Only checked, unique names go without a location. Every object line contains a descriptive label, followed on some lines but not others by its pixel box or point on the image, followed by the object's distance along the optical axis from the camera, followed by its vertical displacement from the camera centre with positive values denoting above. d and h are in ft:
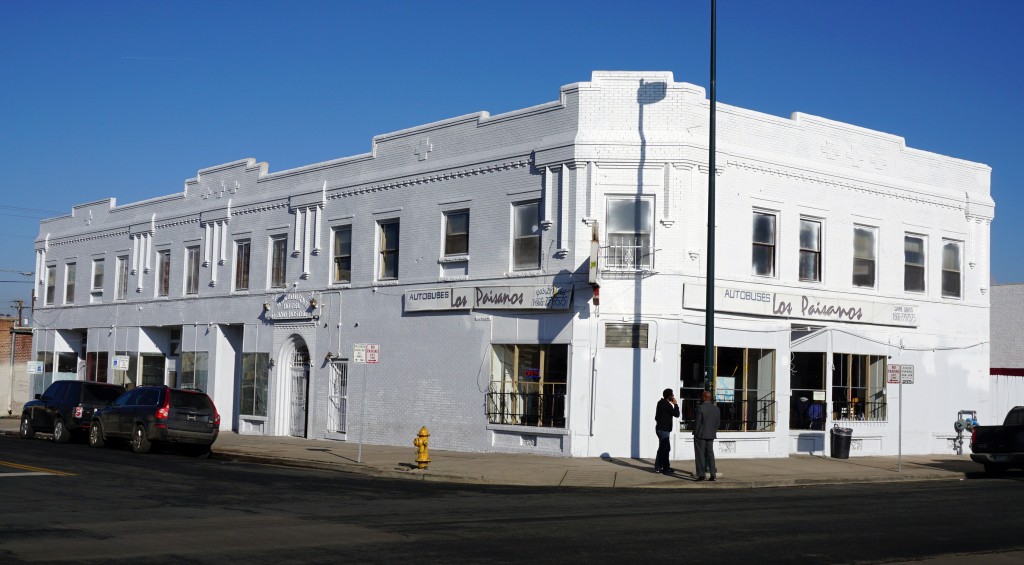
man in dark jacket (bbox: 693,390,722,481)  68.44 -3.75
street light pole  71.26 +4.46
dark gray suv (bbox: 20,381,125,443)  94.63 -4.43
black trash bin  90.17 -5.27
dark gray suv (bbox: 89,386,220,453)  84.07 -4.68
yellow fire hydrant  72.59 -5.59
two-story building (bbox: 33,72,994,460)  83.05 +7.60
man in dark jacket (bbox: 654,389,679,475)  72.43 -3.46
